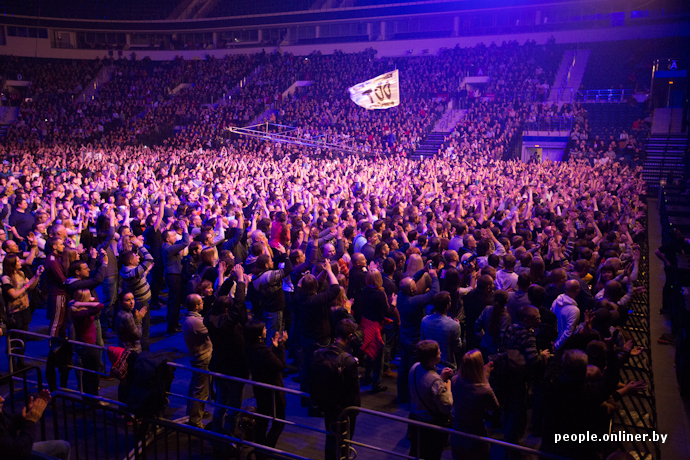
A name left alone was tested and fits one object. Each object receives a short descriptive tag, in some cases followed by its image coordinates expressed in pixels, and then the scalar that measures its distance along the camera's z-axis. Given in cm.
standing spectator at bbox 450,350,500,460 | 384
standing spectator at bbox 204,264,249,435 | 479
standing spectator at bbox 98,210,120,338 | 712
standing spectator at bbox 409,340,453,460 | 402
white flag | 1827
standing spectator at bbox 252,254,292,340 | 604
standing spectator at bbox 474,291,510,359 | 509
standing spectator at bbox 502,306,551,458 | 448
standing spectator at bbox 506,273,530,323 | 541
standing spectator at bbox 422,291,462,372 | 493
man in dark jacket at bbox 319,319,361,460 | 422
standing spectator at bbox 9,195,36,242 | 967
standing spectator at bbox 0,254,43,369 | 609
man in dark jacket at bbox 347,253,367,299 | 639
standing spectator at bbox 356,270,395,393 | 563
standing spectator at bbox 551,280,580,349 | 514
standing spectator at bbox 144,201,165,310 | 866
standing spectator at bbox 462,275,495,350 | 561
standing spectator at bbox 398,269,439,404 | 554
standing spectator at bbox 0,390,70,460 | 297
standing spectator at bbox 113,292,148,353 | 505
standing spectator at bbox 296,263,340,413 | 532
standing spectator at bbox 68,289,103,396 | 536
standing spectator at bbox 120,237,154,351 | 631
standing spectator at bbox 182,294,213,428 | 509
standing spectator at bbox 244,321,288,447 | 454
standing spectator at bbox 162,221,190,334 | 759
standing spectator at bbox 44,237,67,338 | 610
